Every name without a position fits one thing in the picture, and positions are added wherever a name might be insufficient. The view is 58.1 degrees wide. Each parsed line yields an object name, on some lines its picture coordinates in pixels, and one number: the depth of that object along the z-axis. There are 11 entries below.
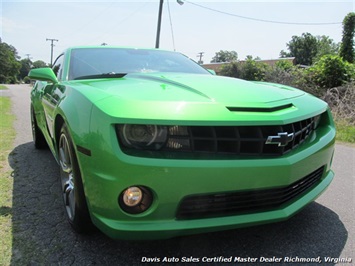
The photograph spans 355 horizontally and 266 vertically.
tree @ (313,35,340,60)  58.59
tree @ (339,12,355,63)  15.95
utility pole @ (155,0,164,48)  19.00
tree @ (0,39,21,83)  88.06
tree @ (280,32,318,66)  73.31
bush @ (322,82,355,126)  7.95
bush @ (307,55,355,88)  9.96
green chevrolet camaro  1.64
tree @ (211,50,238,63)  107.08
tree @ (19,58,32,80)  115.30
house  42.82
